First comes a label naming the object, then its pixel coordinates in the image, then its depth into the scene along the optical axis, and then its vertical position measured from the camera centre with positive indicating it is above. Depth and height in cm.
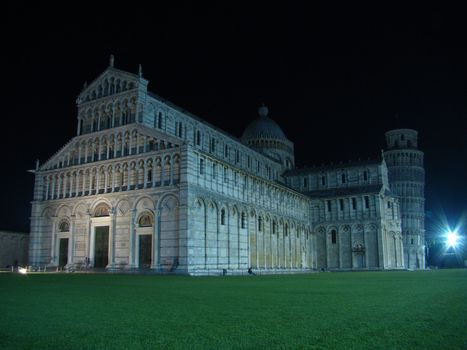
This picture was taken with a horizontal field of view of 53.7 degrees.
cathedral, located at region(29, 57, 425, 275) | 4069 +548
